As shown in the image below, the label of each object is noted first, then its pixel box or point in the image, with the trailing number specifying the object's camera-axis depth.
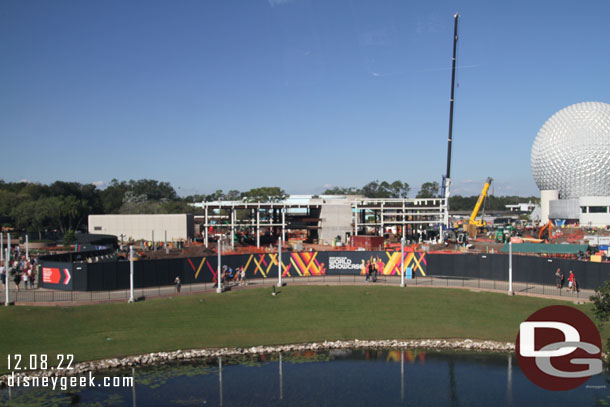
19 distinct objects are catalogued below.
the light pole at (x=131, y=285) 31.77
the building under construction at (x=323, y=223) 77.06
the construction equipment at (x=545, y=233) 70.84
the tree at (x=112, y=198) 143.12
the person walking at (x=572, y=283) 34.00
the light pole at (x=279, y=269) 37.38
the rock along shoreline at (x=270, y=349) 22.94
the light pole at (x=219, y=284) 35.04
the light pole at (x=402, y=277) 36.50
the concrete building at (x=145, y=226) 86.06
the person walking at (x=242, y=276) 38.64
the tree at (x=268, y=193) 122.56
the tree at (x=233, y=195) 165.62
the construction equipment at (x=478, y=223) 86.94
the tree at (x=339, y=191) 177.95
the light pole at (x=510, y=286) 33.88
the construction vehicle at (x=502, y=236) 74.41
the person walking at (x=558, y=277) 35.03
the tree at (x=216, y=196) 160.26
